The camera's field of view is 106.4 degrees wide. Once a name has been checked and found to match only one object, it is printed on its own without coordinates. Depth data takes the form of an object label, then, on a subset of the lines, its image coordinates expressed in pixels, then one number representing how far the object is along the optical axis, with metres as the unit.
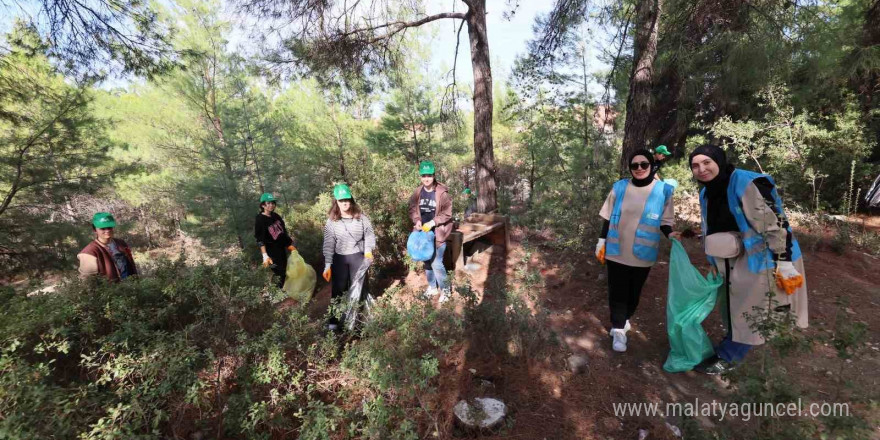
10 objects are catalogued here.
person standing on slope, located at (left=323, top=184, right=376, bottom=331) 3.40
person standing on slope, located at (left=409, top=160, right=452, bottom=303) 3.93
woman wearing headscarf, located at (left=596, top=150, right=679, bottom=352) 2.56
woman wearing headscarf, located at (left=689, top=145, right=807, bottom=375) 1.97
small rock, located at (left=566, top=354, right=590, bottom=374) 2.56
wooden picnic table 4.73
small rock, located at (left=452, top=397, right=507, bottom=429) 1.96
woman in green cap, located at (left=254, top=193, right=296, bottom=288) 4.41
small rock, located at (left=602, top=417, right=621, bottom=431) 2.03
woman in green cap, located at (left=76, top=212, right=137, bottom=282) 2.92
